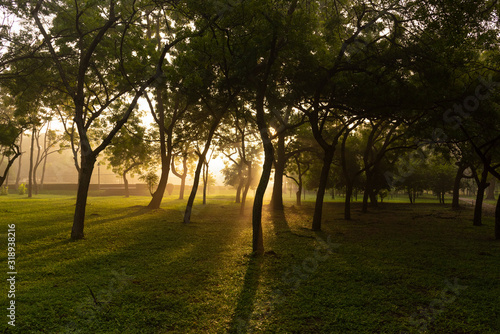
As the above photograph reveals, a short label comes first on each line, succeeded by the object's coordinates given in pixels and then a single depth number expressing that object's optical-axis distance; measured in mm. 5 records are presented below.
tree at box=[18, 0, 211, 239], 10797
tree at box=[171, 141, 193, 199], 25784
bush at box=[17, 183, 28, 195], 41034
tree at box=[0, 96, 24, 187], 12617
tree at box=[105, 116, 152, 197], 19312
